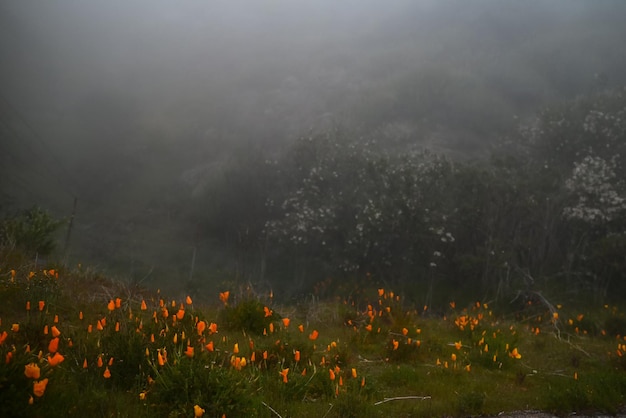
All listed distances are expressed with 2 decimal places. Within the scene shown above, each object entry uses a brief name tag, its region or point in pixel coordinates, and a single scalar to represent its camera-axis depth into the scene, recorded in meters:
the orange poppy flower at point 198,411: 2.87
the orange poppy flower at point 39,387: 2.60
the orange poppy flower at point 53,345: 3.01
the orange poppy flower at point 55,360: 2.86
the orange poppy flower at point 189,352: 3.44
